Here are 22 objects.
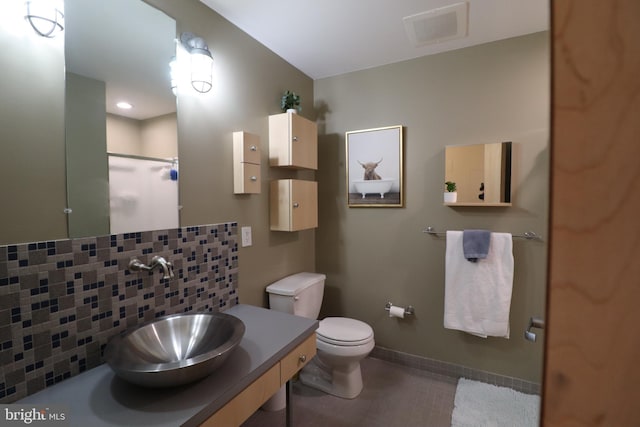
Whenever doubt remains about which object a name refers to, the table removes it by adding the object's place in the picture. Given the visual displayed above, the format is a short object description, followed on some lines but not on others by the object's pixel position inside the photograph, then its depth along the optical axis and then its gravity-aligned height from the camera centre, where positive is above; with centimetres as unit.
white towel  195 -61
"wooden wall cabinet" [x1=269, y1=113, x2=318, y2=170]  205 +48
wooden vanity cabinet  95 -72
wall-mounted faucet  121 -27
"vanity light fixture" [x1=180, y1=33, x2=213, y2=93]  147 +78
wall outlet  187 -21
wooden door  32 -1
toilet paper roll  229 -88
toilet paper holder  234 -88
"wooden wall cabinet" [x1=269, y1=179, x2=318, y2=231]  207 +0
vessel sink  88 -54
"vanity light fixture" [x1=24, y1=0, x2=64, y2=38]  97 +67
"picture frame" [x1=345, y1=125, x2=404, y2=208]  234 +32
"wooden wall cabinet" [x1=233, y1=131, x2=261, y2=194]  175 +26
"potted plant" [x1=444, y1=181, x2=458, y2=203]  205 +8
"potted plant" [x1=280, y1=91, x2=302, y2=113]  212 +78
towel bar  193 -22
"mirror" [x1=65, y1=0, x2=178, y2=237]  110 +38
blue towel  197 -29
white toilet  192 -94
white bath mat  176 -136
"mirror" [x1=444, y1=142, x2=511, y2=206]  196 +22
